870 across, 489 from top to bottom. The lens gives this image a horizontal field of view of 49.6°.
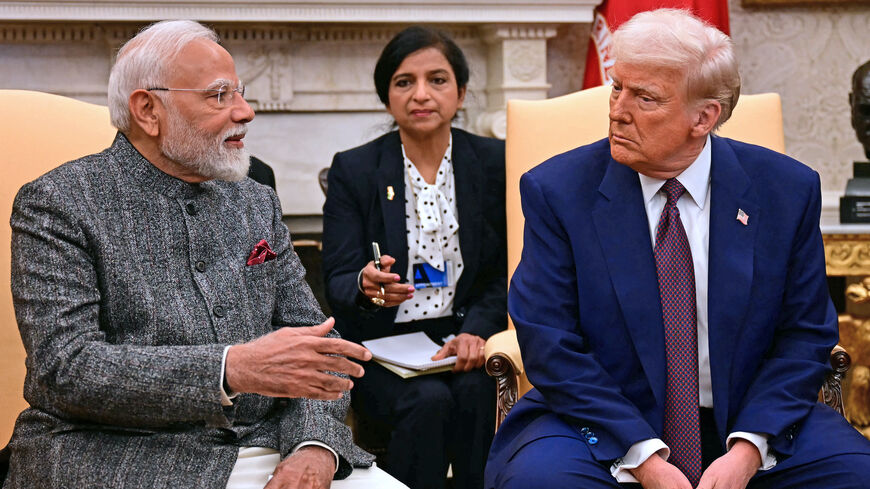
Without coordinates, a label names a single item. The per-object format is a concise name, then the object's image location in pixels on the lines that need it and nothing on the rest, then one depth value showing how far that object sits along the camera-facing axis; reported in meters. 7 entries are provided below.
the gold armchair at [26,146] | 2.31
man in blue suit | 2.00
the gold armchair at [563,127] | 2.97
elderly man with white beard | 1.82
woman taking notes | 2.75
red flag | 4.18
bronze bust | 3.49
